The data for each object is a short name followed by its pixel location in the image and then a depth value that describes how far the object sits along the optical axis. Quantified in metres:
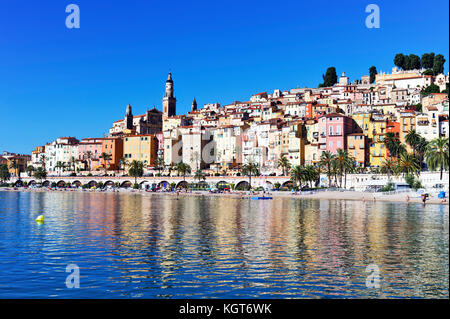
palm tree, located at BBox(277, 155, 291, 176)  118.50
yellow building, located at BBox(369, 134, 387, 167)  113.31
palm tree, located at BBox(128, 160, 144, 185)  138.38
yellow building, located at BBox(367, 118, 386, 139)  118.92
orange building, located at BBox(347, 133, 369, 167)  114.62
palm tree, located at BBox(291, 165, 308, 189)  103.71
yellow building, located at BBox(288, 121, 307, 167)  123.62
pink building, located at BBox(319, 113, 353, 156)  116.62
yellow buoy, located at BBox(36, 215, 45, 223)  46.03
